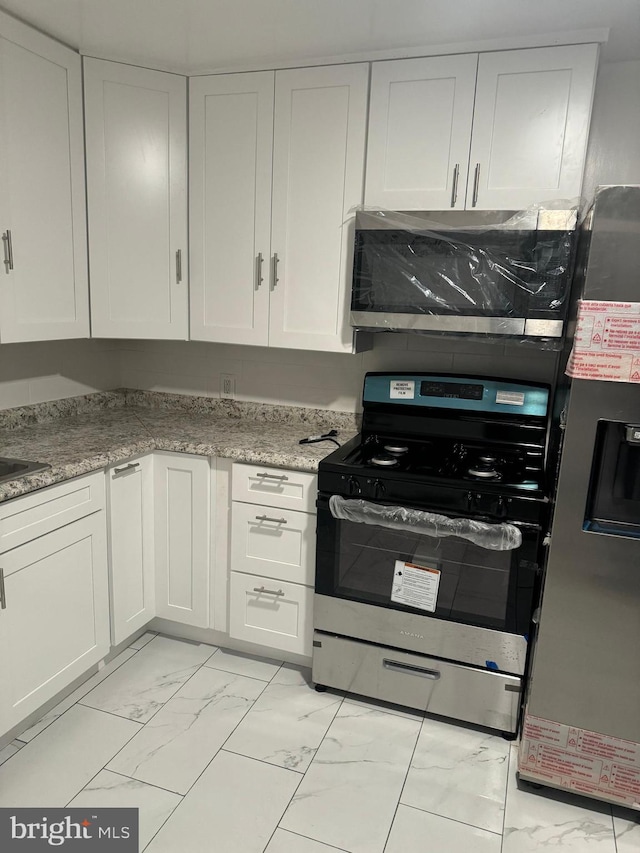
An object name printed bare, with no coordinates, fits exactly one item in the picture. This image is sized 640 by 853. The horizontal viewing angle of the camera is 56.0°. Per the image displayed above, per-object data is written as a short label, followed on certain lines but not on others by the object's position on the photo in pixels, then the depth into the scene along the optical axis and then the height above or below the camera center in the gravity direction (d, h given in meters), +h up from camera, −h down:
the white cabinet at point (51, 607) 1.81 -1.00
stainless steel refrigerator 1.53 -0.72
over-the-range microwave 1.93 +0.14
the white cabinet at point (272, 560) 2.22 -0.94
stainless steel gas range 1.90 -0.80
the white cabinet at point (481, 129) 1.92 +0.61
